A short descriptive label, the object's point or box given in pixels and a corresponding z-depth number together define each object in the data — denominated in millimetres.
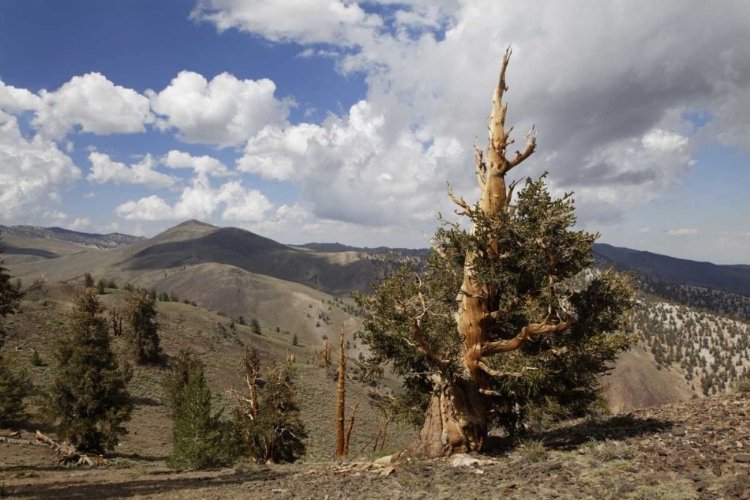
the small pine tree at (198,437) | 25250
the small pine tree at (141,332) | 68581
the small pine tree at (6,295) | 19109
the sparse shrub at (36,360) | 54719
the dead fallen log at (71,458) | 19203
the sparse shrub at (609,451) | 10133
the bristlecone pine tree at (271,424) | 32438
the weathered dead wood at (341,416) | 25470
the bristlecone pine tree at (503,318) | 12812
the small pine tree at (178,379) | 47719
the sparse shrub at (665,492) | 7133
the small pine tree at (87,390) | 31453
